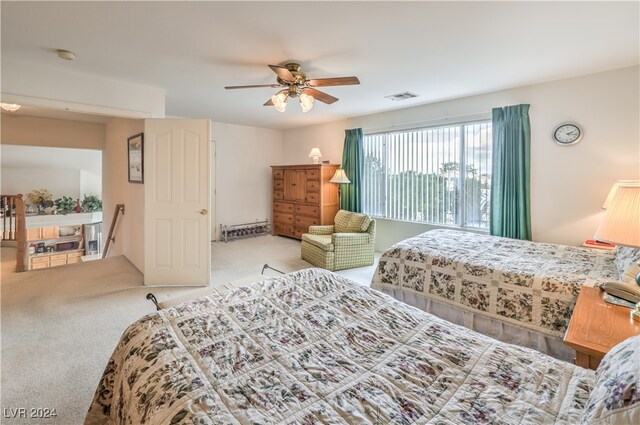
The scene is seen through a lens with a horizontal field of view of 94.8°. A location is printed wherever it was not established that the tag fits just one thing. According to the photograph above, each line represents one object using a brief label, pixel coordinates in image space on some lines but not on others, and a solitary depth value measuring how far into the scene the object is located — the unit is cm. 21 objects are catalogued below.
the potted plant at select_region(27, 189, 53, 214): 737
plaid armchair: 431
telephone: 158
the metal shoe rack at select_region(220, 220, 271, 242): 628
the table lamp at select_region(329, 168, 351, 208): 538
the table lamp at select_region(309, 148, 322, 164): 590
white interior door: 361
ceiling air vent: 404
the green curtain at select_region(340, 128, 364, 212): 548
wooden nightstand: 125
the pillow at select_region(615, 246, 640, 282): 185
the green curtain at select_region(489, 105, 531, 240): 366
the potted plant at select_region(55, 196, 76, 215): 779
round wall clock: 334
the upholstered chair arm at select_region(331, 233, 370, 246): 432
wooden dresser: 572
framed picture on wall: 377
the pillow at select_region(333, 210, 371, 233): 467
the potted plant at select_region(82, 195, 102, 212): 827
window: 418
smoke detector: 264
